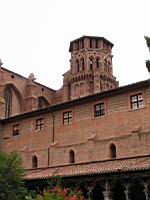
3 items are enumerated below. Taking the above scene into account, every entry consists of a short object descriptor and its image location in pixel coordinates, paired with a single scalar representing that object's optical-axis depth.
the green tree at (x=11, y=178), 21.20
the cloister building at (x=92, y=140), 22.75
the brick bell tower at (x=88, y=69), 62.91
